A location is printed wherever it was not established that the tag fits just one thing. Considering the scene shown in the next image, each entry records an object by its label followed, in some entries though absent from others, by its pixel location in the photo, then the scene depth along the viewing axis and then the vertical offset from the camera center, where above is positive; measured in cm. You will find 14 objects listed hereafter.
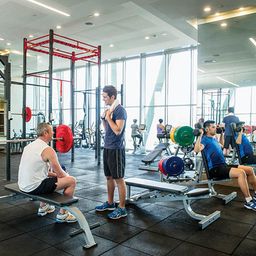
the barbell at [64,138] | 336 -29
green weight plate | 441 -30
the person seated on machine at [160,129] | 634 -41
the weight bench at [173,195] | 266 -83
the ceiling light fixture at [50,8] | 528 +223
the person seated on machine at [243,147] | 387 -45
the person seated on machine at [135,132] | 932 -58
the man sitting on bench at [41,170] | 235 -50
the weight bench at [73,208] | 212 -76
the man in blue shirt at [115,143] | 270 -29
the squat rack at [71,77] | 534 +85
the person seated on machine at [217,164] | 316 -59
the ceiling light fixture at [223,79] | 523 +75
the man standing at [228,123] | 451 -11
